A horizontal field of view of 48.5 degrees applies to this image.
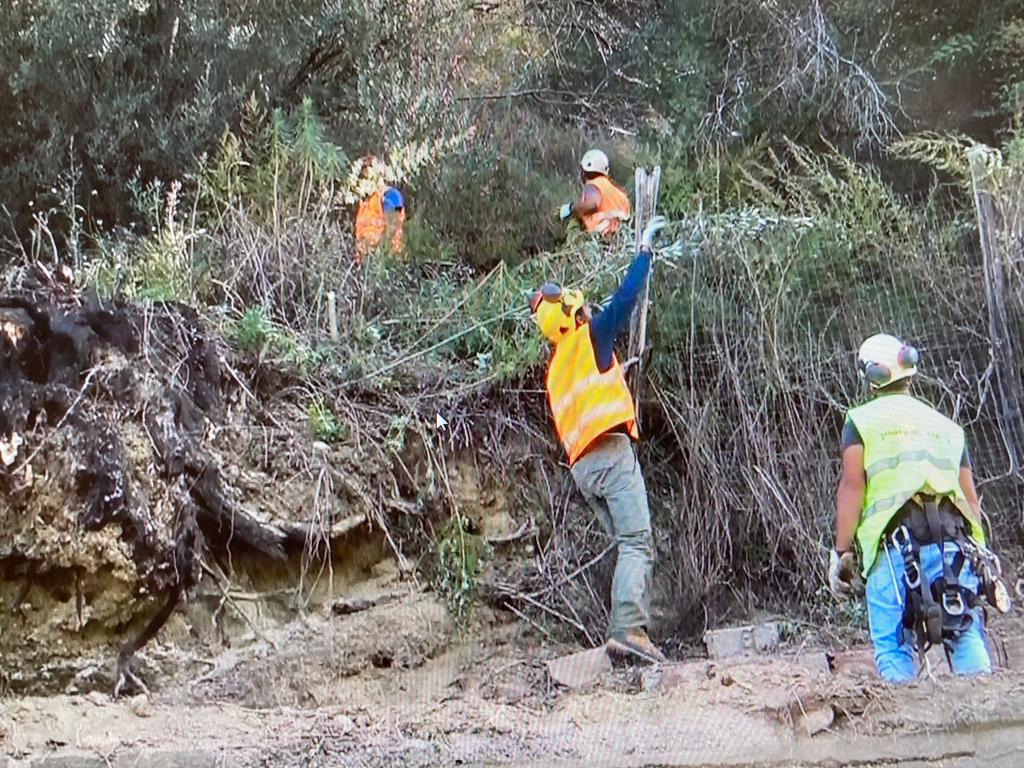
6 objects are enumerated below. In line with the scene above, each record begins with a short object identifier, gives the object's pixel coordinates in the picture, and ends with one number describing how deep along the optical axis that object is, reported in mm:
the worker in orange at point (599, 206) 5949
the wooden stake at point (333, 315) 5254
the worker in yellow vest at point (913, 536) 3277
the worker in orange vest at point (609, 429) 4504
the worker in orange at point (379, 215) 5816
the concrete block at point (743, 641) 4488
